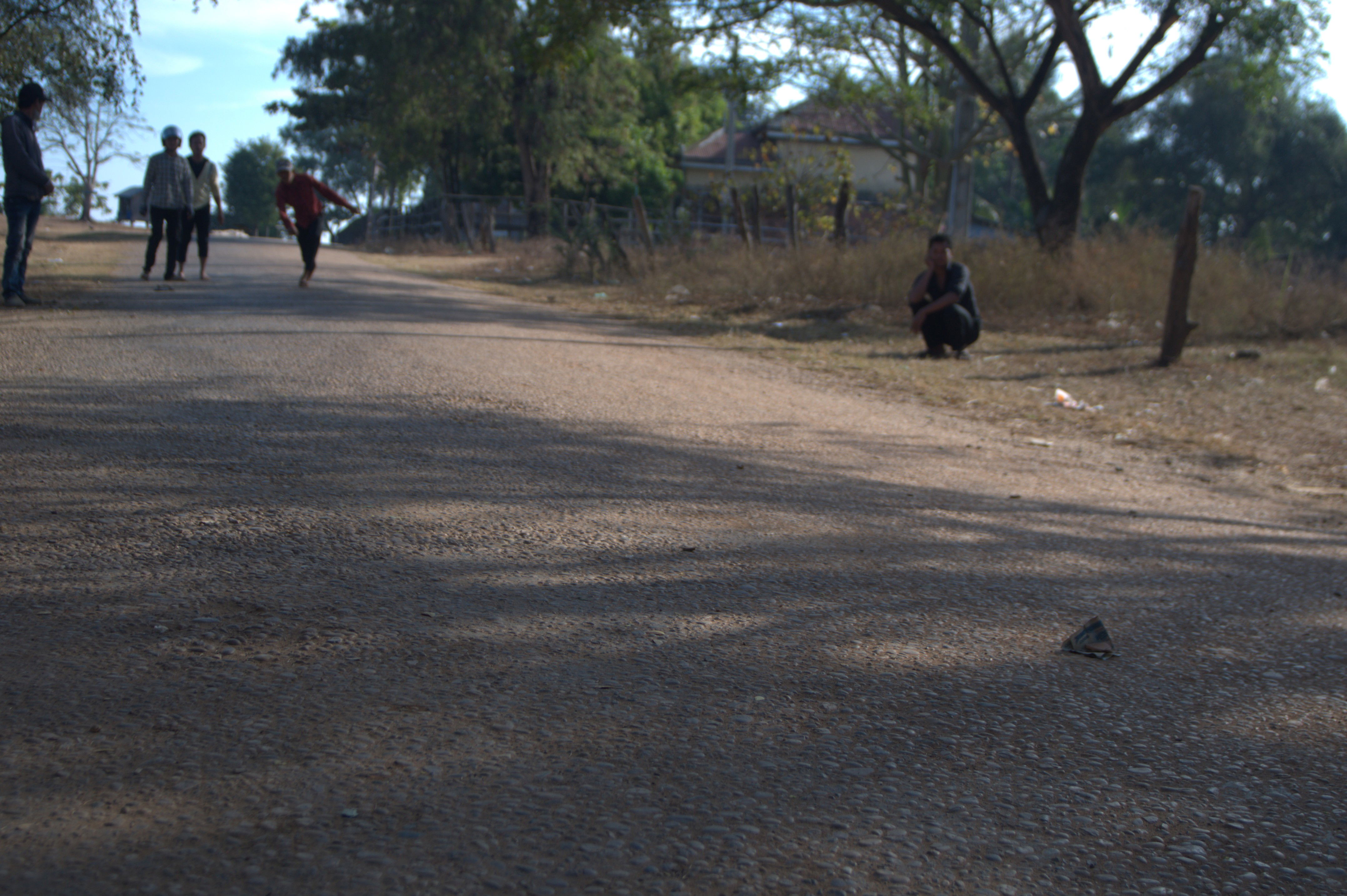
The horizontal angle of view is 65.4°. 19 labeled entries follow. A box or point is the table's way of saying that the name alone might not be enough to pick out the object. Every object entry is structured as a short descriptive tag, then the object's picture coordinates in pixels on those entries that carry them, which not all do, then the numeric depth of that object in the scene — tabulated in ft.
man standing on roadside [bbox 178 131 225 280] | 38.09
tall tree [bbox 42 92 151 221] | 182.19
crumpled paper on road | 9.46
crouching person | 32.30
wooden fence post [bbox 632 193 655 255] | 60.54
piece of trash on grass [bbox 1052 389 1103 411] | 26.99
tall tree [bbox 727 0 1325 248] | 51.11
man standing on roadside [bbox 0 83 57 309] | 27.32
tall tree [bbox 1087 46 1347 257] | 159.33
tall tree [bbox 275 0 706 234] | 105.81
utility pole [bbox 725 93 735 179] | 123.03
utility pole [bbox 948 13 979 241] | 64.08
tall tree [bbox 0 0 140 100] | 35.24
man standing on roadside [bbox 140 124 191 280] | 36.76
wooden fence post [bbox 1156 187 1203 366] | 33.45
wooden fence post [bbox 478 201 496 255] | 104.12
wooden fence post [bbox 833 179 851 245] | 51.75
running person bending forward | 38.34
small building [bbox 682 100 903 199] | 119.24
